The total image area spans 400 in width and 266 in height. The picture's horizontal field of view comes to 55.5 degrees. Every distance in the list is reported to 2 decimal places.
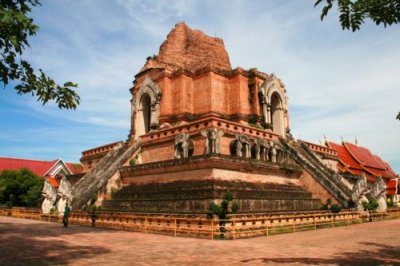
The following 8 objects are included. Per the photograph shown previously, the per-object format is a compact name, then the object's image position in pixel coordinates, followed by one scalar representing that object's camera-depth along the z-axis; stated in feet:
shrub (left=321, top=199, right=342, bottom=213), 61.73
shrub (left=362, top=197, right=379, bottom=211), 66.18
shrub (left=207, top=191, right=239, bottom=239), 43.11
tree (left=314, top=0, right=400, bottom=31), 20.49
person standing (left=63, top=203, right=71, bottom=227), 56.54
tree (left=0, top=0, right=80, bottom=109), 20.58
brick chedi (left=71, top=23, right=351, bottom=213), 58.08
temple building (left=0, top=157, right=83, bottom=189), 139.27
